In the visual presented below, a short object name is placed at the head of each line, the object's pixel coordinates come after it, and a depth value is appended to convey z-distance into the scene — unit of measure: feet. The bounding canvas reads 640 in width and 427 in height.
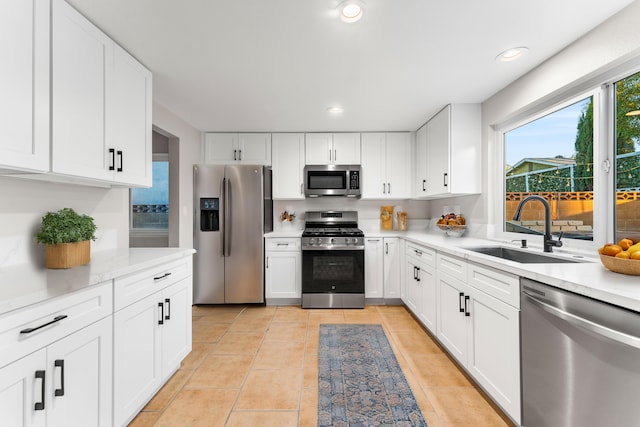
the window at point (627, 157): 5.47
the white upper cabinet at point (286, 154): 13.24
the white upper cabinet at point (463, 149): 9.91
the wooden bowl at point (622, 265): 4.17
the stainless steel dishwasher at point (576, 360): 3.42
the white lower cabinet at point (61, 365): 3.29
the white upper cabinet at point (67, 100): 4.17
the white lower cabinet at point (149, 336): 5.03
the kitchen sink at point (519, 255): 6.24
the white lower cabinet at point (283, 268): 12.46
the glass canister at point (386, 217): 14.16
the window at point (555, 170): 6.54
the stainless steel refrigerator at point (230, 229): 12.28
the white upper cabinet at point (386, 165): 13.34
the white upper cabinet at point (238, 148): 13.24
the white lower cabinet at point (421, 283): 8.94
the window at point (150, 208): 14.94
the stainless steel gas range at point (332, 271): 12.11
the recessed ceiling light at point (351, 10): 5.00
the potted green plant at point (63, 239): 5.19
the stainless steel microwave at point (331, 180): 13.14
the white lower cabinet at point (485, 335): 5.22
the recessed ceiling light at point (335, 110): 10.21
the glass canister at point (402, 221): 14.02
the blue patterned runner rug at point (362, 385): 5.71
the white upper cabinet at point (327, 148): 13.25
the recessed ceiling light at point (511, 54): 6.47
